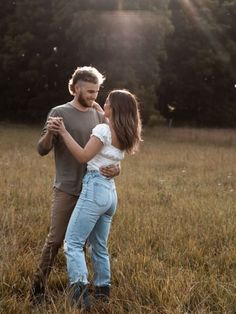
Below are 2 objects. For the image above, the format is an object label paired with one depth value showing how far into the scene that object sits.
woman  3.68
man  3.97
